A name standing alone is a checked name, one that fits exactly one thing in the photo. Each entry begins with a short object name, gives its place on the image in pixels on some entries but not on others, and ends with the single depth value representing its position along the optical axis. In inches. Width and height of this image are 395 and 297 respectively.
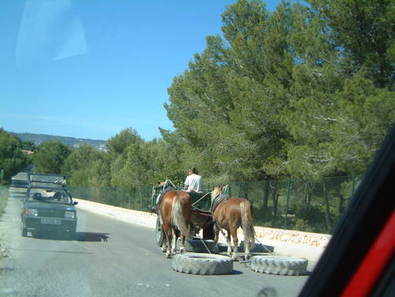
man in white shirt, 684.1
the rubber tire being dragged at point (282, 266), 478.6
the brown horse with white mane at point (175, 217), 598.9
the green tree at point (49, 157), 3052.7
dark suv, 723.4
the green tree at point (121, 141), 3038.9
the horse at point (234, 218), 596.7
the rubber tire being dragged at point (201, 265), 475.7
